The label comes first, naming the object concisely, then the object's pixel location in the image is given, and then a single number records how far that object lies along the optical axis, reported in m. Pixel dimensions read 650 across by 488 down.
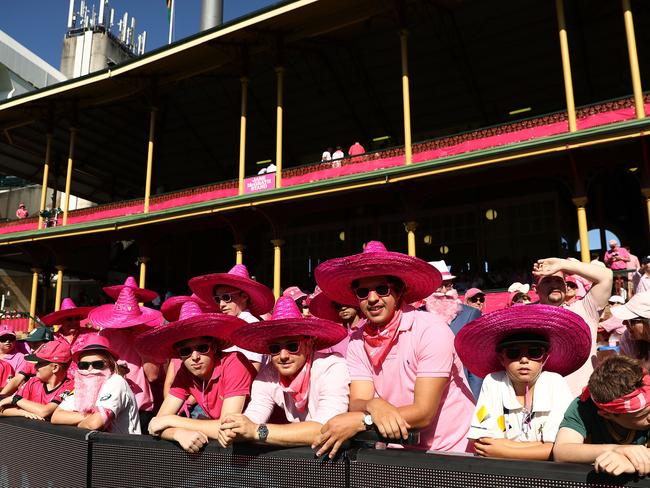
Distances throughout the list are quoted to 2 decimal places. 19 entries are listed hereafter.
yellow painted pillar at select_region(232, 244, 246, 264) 15.66
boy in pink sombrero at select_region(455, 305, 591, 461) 2.36
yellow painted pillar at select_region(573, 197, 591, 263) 10.55
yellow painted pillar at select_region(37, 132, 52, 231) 19.48
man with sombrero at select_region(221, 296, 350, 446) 2.78
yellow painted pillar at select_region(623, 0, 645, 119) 10.41
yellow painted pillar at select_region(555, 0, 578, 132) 11.48
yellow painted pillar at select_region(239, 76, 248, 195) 15.27
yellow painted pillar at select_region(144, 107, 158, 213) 17.08
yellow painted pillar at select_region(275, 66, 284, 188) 14.66
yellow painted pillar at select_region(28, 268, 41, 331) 19.64
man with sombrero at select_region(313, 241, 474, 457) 2.22
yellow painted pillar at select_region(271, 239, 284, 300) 14.73
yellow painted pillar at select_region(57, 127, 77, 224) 19.06
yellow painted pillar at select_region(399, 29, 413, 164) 13.13
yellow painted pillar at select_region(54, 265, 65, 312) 18.97
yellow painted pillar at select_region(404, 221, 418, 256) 12.96
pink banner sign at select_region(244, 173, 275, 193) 14.85
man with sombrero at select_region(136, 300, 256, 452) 3.16
